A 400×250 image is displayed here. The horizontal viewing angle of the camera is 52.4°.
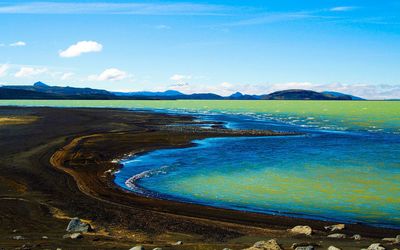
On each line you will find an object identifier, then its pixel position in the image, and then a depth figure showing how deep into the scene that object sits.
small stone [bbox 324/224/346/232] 20.45
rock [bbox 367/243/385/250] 14.24
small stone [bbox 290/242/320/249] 15.17
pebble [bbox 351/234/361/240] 17.72
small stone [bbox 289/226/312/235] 18.52
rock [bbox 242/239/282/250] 14.62
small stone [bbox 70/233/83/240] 16.42
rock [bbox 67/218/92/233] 18.00
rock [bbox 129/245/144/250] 14.17
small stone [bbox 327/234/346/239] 17.70
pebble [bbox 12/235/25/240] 16.22
